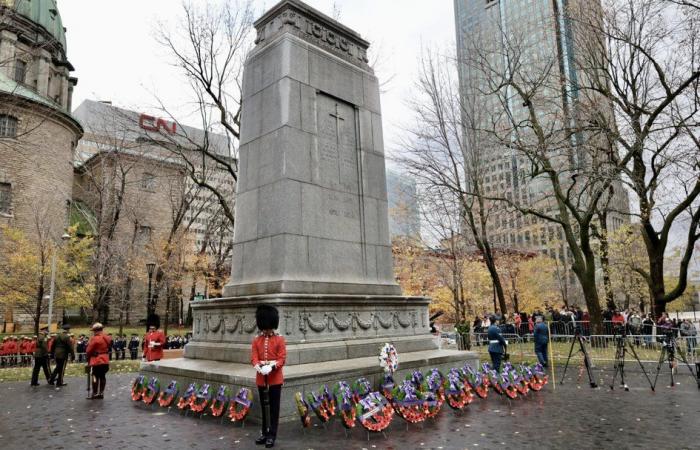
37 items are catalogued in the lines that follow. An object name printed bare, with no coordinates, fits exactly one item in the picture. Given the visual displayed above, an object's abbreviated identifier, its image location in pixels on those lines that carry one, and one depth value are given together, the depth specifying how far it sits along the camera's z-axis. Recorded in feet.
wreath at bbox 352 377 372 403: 26.78
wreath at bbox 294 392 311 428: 23.38
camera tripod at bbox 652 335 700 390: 39.50
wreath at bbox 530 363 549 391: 35.27
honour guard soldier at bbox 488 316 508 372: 42.83
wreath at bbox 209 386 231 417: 25.44
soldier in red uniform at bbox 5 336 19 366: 76.01
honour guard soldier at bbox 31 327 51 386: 46.32
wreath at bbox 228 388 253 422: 24.03
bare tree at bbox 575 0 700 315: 62.85
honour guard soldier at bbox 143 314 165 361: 36.40
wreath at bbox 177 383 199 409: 27.07
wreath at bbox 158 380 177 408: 29.27
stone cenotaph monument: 30.53
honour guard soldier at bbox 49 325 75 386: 46.42
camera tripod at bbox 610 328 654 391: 37.50
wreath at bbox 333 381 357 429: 23.29
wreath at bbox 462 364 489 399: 31.58
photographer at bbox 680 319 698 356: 54.03
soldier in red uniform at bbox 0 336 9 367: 75.97
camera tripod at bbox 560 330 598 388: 38.34
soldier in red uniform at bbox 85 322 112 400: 34.96
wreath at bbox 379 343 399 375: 28.35
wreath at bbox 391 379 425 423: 24.72
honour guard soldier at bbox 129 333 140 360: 85.92
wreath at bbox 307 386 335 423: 23.82
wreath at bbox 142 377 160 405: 30.60
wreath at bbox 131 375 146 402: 31.86
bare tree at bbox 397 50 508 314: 80.84
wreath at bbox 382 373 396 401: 26.35
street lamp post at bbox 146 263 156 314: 84.15
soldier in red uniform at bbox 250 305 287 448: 21.12
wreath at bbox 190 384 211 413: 26.43
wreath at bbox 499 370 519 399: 31.71
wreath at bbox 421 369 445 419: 25.94
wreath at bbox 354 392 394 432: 22.75
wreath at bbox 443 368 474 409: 28.50
